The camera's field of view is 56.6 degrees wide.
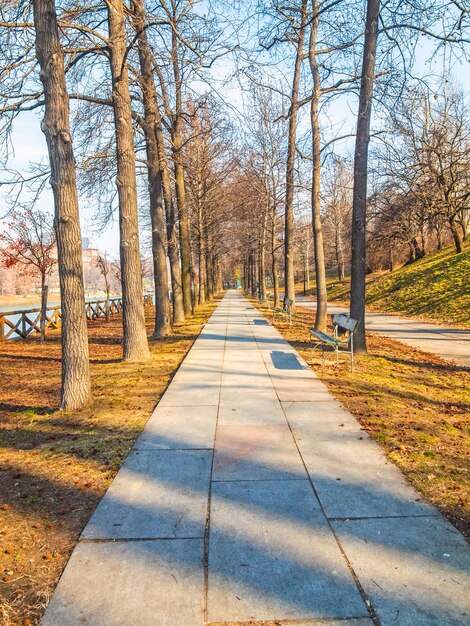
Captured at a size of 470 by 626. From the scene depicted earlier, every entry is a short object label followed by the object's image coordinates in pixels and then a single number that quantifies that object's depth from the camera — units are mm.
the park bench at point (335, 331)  8060
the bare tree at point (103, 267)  24555
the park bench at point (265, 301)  25328
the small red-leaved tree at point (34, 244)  14812
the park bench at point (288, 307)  16036
